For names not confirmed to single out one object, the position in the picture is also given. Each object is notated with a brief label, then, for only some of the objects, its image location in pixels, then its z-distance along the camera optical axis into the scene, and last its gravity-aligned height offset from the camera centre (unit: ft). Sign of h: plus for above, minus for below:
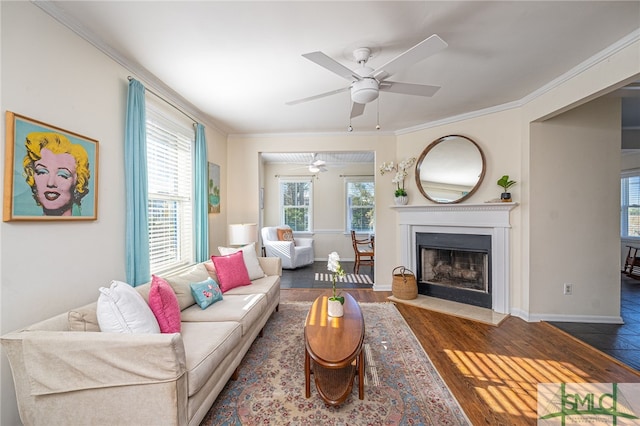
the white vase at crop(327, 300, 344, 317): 6.95 -2.78
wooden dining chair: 17.37 -3.15
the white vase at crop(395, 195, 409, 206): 13.11 +0.58
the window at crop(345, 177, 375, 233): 22.57 +0.54
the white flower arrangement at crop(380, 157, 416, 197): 13.08 +2.26
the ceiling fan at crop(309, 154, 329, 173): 17.69 +3.38
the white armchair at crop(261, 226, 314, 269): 18.92 -3.11
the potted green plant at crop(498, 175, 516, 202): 10.39 +1.12
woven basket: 12.32 -3.81
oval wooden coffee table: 5.23 -3.06
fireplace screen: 11.66 -2.90
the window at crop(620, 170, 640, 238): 17.28 +0.44
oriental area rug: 5.28 -4.45
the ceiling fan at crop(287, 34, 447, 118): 5.40 +3.53
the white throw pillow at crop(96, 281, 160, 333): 4.69 -2.00
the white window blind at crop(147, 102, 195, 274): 8.82 +0.81
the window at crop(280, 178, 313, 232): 23.00 +0.55
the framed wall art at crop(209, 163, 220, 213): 12.34 +1.18
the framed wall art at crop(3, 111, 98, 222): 4.67 +0.81
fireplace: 10.65 -1.06
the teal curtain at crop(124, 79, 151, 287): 7.07 +0.67
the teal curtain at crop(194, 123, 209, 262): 10.91 +0.49
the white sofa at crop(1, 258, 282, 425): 4.08 -2.81
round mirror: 11.47 +2.05
